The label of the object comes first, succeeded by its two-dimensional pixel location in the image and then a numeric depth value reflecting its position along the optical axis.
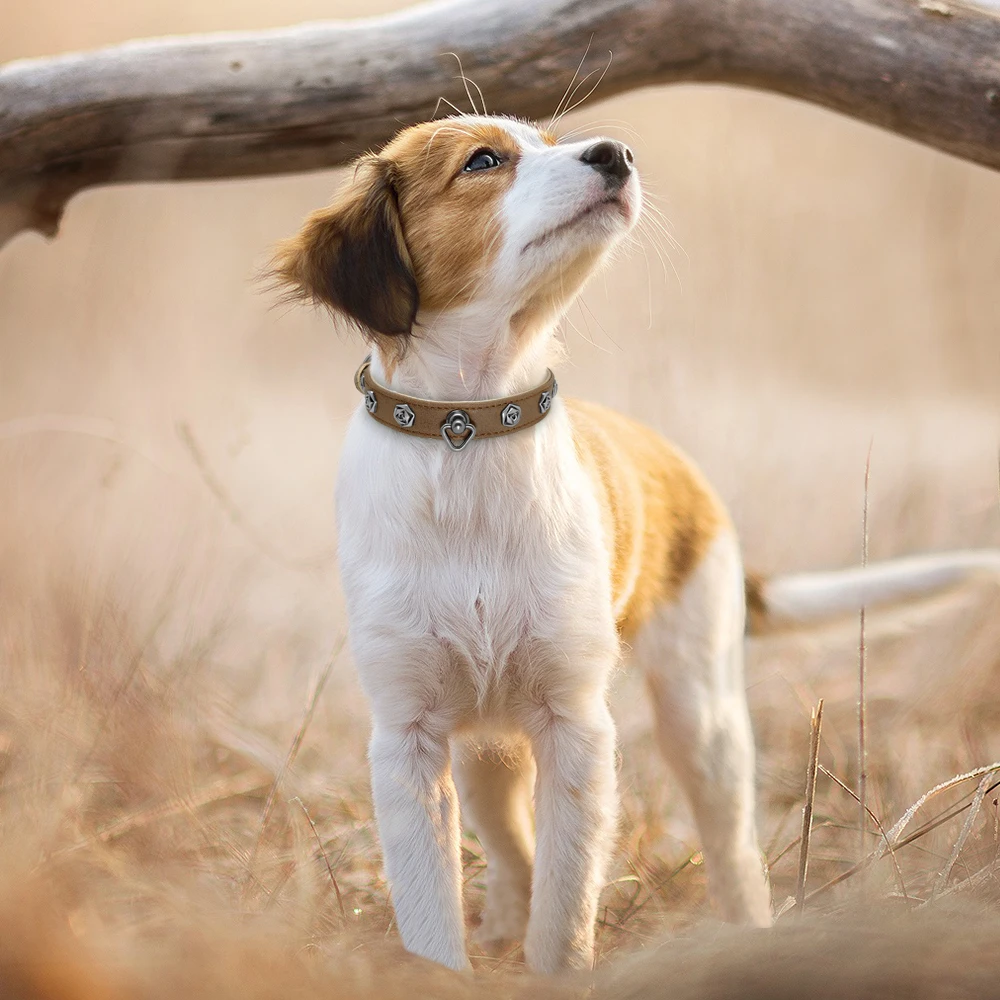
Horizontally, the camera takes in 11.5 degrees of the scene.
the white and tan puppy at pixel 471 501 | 2.43
